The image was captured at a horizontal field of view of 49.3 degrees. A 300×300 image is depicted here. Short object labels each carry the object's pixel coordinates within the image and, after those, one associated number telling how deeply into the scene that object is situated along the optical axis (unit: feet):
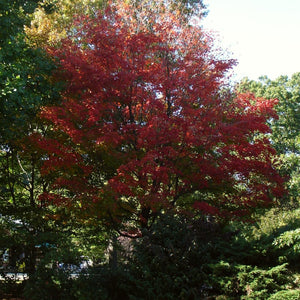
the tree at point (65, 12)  42.83
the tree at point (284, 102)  115.03
